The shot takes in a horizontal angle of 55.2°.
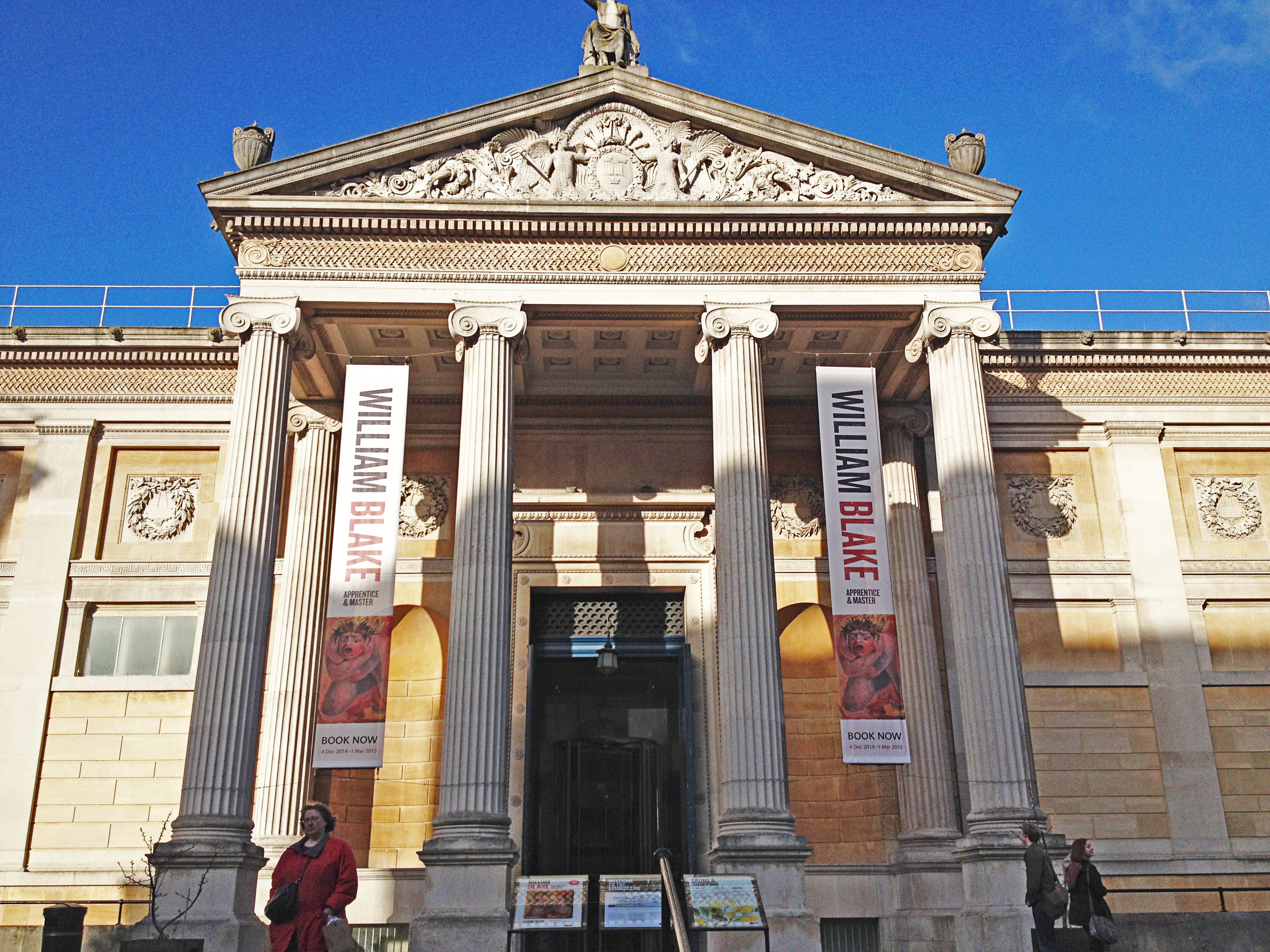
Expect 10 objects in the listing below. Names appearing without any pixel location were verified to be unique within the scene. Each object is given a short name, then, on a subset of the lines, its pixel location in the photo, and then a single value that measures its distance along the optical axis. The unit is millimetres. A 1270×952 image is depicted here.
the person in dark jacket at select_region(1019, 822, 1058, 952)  11836
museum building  16812
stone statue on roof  20172
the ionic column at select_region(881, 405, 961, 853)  19297
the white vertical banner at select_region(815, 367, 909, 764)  17000
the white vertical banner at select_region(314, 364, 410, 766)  16469
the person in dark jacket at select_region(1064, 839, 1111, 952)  11852
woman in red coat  8883
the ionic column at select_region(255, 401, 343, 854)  18438
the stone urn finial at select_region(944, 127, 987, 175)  19609
